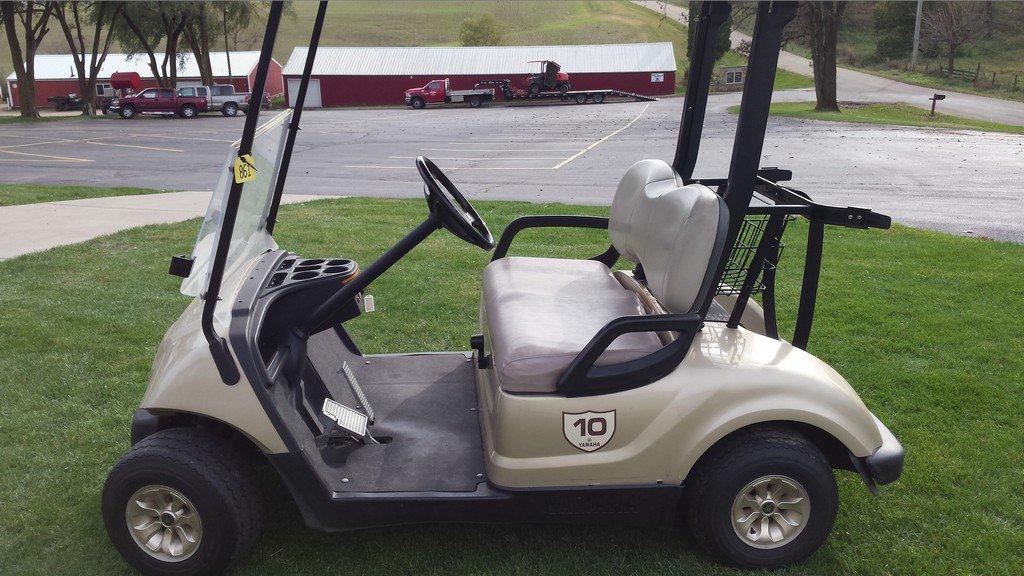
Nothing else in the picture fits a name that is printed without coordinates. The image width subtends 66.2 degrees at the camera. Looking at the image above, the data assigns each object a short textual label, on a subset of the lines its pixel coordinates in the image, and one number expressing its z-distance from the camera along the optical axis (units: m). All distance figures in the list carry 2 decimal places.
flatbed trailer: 33.34
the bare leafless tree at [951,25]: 44.97
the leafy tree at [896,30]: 52.06
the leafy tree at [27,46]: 28.12
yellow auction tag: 2.23
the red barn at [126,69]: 45.69
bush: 57.94
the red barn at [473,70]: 38.50
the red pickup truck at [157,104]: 29.89
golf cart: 2.45
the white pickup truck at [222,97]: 30.76
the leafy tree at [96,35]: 31.81
